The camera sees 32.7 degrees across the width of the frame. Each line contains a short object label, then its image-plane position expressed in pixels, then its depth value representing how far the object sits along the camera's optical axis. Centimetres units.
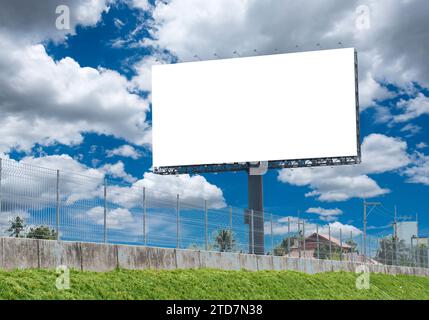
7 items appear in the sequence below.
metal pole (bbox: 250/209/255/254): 2555
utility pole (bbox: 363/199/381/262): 6459
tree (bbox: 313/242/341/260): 3327
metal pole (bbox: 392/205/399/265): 4556
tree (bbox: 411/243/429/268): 5066
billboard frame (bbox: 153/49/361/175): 4653
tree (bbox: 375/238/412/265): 4325
